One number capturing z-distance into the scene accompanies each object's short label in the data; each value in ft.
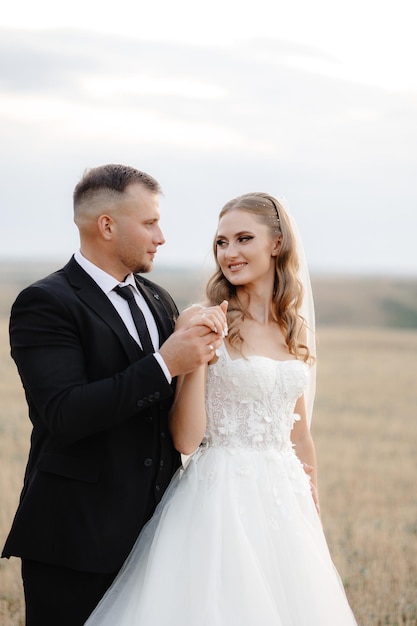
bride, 14.44
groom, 13.73
